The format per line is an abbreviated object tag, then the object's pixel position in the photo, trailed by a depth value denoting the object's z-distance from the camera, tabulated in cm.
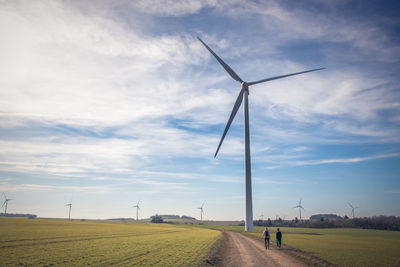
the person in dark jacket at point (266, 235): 3291
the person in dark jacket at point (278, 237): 3381
